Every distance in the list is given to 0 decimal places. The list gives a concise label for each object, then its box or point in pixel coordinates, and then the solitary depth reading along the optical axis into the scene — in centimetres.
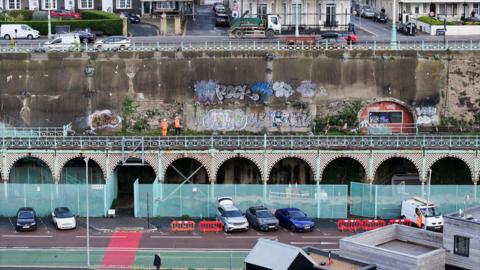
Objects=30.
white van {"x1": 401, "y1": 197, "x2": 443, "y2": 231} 7238
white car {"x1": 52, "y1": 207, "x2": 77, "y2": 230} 7275
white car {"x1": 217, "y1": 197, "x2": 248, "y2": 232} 7206
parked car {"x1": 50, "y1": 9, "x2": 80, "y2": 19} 11000
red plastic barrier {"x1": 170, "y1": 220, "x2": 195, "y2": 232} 7312
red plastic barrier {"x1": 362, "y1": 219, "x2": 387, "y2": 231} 7338
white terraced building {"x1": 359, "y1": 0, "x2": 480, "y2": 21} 11744
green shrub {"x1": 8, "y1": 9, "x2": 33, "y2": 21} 10975
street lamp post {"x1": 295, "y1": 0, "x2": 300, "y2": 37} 9525
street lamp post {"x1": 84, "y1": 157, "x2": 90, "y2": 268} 6488
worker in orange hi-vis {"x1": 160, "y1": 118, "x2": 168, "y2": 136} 8379
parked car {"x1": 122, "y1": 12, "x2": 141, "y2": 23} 11006
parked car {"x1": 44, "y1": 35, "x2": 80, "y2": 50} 8919
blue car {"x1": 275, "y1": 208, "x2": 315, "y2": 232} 7231
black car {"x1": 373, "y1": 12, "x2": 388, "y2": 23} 11706
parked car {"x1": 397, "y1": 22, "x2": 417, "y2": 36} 10500
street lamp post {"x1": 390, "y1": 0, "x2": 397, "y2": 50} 8912
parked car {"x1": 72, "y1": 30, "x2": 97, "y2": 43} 9844
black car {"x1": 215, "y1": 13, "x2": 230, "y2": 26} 11188
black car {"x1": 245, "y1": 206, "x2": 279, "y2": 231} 7225
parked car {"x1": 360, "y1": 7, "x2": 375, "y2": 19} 12018
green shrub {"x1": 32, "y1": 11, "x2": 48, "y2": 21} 10831
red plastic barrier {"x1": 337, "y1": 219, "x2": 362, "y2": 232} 7331
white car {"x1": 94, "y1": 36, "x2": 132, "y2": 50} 8988
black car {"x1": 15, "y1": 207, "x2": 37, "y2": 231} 7238
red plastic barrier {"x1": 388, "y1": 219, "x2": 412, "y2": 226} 7369
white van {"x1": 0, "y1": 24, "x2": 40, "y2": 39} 10125
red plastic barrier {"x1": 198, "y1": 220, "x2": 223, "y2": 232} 7294
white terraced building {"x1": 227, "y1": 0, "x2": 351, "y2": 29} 10625
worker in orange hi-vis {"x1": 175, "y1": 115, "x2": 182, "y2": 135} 8525
